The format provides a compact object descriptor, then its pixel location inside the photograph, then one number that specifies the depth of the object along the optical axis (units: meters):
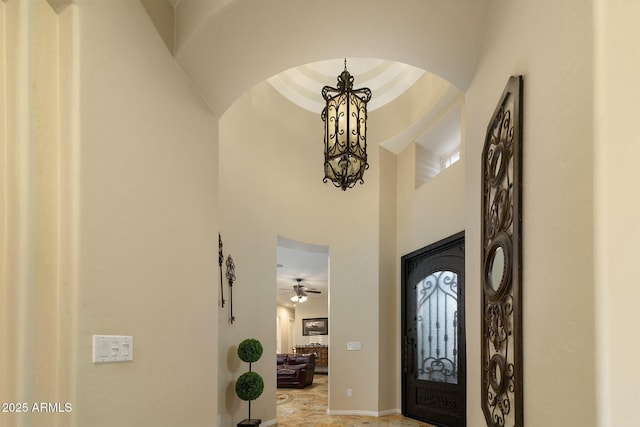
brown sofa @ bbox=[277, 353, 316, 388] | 10.88
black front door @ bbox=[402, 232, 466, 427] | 5.93
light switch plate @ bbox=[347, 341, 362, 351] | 7.19
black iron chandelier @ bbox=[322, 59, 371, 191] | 4.91
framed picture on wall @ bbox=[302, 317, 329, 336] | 16.77
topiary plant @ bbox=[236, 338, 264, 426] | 5.18
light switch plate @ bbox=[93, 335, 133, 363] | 1.78
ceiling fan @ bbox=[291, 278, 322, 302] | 13.58
